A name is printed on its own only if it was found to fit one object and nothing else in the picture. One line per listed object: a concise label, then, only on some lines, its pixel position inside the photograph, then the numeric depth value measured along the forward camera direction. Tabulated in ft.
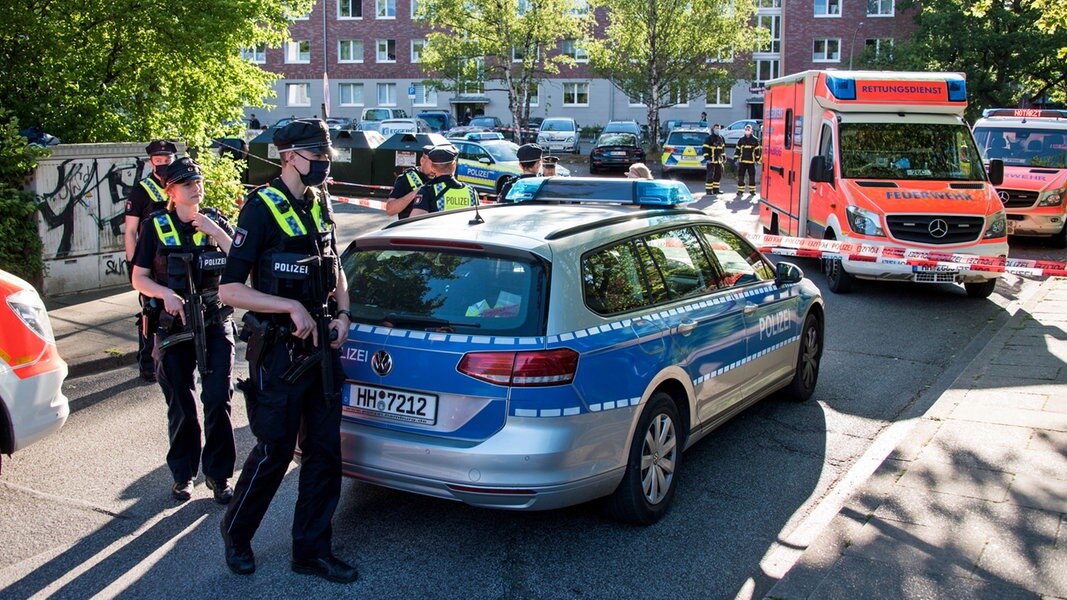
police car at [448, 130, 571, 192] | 79.30
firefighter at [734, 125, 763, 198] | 83.05
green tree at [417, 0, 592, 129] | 133.80
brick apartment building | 210.38
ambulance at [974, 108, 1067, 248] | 53.16
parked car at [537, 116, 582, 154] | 140.46
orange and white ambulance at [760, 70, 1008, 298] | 37.35
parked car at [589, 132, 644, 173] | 110.11
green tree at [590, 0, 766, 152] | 129.70
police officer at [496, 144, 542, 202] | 30.58
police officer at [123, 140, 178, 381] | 21.93
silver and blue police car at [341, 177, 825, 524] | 14.34
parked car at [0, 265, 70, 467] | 16.16
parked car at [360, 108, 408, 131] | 163.02
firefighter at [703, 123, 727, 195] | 86.38
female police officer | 17.11
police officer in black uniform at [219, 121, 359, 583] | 13.48
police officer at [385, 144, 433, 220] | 26.18
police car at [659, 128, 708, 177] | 105.51
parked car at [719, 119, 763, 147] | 161.68
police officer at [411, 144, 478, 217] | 25.30
